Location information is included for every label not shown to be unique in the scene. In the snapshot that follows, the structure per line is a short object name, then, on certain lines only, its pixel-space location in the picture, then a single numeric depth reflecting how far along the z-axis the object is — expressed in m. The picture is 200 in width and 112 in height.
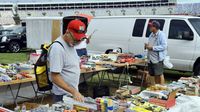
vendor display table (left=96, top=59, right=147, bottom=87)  6.26
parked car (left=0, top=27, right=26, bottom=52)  15.55
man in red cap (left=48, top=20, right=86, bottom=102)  2.79
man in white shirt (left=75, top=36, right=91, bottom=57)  6.96
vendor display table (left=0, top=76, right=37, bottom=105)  4.74
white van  7.52
